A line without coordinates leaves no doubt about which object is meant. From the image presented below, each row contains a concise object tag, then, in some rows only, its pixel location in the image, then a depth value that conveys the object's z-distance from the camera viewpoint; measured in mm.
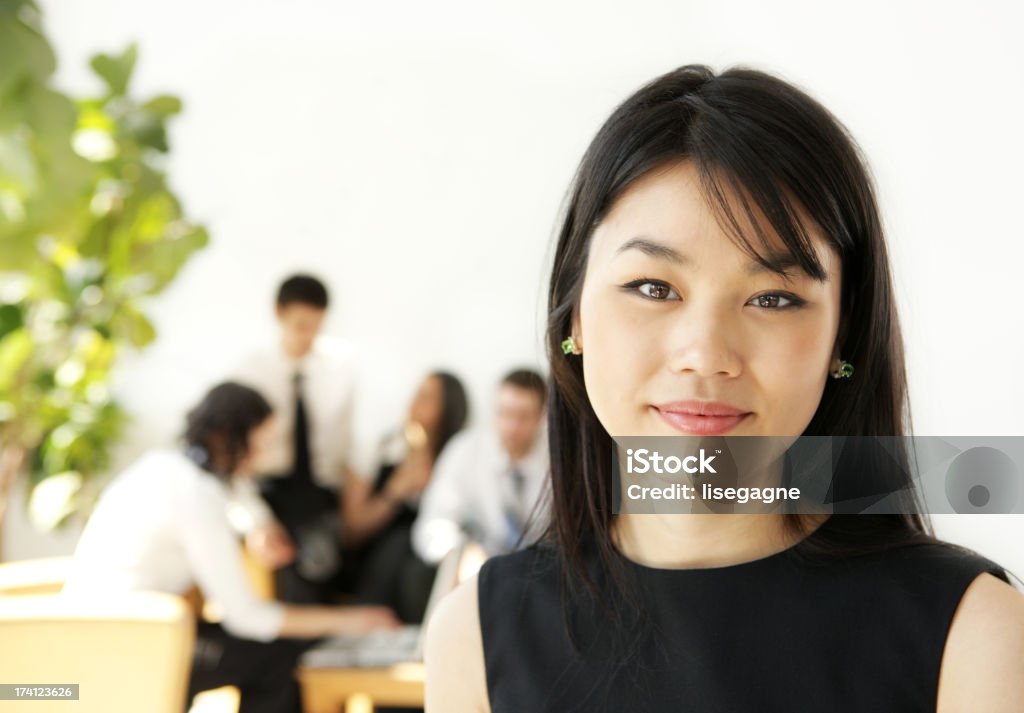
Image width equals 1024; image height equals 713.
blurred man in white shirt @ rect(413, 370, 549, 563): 3332
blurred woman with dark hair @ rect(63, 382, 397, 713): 2443
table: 2248
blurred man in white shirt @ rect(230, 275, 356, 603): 3576
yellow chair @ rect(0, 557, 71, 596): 2289
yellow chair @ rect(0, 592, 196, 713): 1370
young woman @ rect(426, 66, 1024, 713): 674
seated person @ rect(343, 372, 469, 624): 3906
